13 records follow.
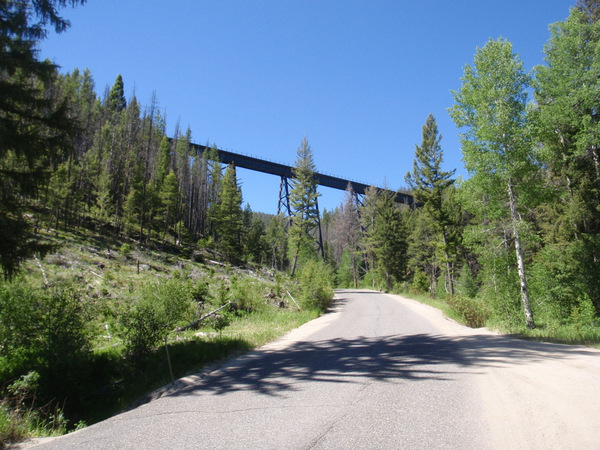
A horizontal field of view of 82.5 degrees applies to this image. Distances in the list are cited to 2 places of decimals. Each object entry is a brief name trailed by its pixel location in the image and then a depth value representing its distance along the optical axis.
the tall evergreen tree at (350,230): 48.47
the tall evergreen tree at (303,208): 32.06
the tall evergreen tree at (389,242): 36.03
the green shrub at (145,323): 8.08
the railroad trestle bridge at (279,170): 47.29
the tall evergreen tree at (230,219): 39.62
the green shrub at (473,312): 12.92
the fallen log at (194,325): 11.64
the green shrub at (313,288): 19.03
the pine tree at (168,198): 40.06
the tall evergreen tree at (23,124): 6.68
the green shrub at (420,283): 30.48
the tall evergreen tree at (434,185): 25.73
